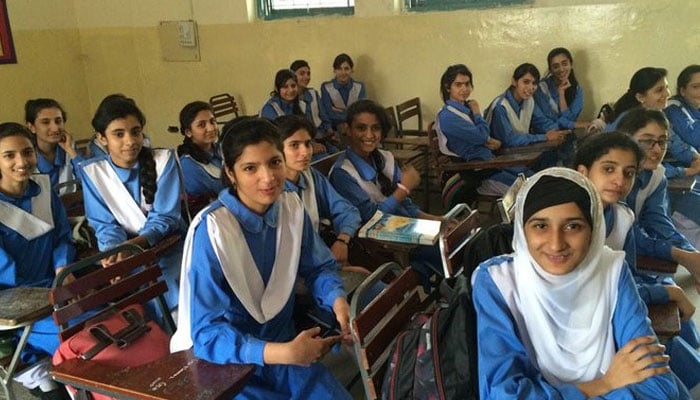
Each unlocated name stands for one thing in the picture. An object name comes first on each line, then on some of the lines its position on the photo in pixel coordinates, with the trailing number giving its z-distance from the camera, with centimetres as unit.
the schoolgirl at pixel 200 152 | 308
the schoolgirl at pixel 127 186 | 255
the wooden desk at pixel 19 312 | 174
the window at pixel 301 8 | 565
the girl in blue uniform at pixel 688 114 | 359
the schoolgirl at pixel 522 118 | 427
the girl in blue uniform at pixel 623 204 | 182
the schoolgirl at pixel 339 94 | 554
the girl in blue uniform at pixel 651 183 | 242
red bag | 162
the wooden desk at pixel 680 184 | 281
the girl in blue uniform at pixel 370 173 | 293
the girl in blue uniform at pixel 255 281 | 147
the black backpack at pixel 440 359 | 137
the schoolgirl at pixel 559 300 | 138
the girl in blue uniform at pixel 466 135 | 393
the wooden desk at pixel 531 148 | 393
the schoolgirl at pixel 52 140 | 370
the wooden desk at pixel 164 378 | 136
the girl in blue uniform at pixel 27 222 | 233
